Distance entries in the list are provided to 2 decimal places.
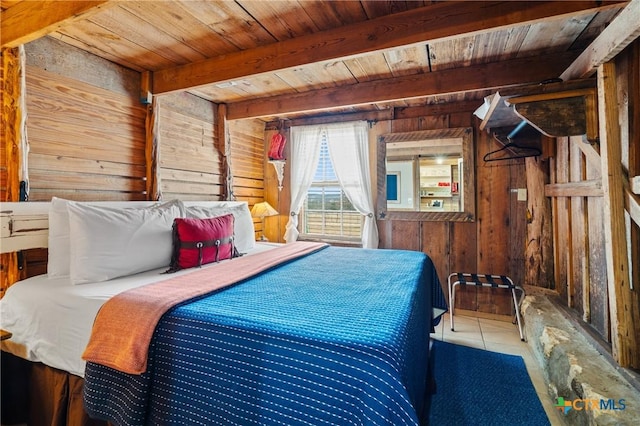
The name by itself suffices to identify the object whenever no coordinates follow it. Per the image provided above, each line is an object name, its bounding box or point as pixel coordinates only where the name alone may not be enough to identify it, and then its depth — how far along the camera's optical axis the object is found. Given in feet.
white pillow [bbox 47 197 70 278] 5.63
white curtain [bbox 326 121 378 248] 11.77
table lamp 12.35
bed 2.84
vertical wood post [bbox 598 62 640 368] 4.30
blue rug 5.42
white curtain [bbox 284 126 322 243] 12.70
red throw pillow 6.50
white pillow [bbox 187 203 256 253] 8.42
